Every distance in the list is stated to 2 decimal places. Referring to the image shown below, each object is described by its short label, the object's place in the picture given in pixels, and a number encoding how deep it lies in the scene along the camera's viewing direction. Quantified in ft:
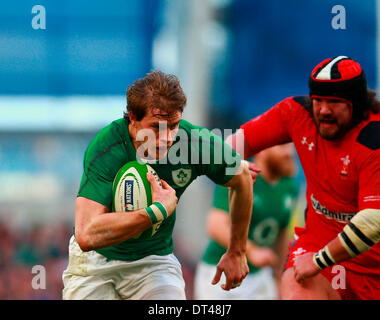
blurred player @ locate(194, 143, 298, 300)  44.04
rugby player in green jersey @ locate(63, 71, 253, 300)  25.85
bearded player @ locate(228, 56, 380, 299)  27.04
